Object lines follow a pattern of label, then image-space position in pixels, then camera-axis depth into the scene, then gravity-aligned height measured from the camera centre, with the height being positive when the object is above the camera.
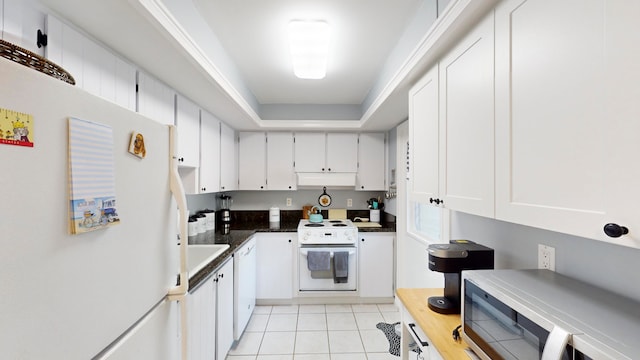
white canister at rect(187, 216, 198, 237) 2.65 -0.47
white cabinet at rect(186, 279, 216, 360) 1.53 -0.89
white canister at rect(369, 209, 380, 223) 3.70 -0.47
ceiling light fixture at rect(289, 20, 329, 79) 1.74 +0.94
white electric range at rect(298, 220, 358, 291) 3.13 -0.91
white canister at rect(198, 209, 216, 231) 2.98 -0.44
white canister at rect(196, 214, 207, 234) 2.80 -0.46
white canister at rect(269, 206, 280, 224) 3.68 -0.48
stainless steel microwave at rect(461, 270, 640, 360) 0.62 -0.36
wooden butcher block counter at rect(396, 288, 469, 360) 1.05 -0.66
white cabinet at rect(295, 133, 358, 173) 3.58 +0.37
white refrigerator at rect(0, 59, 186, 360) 0.48 -0.15
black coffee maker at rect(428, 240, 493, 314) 1.32 -0.41
